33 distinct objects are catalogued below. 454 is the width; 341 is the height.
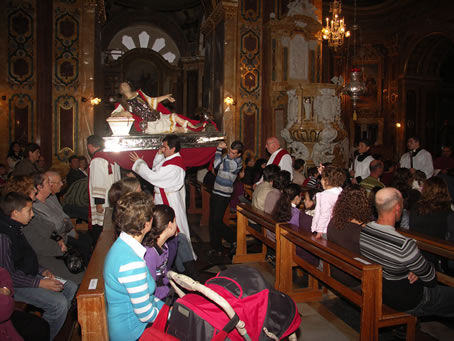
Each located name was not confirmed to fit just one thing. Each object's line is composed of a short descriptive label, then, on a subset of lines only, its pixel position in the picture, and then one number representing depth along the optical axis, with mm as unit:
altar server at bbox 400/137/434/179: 8117
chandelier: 12961
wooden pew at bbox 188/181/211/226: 8477
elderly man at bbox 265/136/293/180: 6605
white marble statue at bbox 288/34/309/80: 13586
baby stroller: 2014
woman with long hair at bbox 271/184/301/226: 4660
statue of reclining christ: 6195
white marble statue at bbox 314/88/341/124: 11594
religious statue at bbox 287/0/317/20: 13469
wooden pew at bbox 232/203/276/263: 5416
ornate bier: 5562
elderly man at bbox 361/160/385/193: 5922
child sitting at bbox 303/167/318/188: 6871
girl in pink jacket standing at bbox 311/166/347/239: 3988
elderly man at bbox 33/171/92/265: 4277
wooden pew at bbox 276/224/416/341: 3020
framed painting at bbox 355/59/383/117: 19625
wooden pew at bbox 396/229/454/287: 3553
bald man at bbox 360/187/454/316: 3021
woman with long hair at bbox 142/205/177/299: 2912
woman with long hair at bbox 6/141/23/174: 10078
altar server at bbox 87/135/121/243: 5570
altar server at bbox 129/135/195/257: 4938
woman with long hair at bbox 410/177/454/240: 4215
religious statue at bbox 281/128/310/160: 12398
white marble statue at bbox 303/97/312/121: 11719
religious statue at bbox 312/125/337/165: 11820
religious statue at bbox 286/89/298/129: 11867
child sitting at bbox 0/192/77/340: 3127
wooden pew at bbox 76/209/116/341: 2379
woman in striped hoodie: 2365
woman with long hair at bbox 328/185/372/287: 3570
